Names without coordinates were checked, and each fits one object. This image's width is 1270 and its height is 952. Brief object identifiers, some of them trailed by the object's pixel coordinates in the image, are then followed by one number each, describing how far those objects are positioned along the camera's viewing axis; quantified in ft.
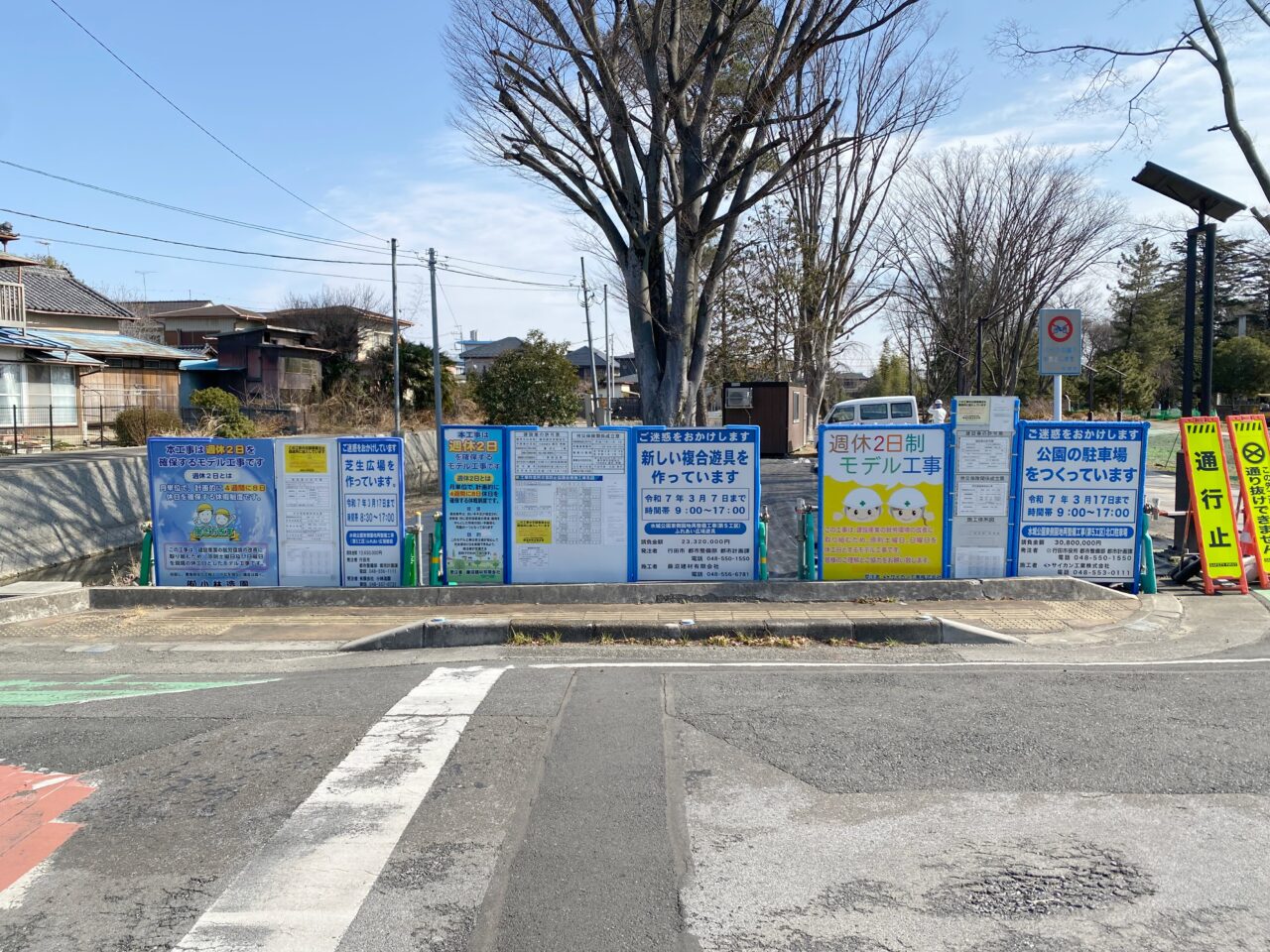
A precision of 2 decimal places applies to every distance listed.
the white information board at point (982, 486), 34.17
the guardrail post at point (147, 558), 35.04
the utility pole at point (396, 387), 118.32
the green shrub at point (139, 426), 110.63
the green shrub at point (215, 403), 111.34
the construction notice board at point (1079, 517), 34.71
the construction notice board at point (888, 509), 34.24
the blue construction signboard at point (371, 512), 34.47
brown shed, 101.24
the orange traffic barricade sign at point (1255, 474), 35.70
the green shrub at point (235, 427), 90.68
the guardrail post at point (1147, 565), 34.81
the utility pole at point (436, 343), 104.53
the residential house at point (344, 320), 165.99
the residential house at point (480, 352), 287.69
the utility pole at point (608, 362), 153.69
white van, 83.82
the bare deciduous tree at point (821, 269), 111.96
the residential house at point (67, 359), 107.55
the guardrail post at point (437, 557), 34.65
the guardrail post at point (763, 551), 34.45
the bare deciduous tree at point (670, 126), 54.08
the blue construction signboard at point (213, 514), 34.81
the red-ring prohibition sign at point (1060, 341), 42.32
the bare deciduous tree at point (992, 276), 119.14
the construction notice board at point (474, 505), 34.17
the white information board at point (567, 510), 34.22
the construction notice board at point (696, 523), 34.42
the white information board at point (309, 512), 34.60
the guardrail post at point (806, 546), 34.81
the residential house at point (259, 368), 145.48
